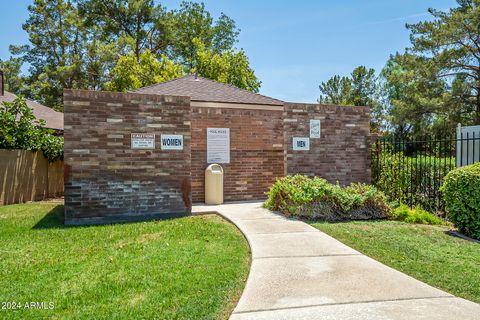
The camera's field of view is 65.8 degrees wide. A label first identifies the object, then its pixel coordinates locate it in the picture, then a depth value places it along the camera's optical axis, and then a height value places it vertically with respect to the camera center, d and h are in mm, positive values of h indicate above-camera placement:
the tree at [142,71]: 23281 +4782
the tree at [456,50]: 22188 +6133
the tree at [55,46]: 29875 +8374
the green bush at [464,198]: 6598 -944
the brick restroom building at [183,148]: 7637 -46
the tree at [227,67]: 25500 +5558
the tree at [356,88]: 35031 +5635
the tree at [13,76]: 33444 +6535
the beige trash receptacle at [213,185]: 9672 -1015
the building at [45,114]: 17516 +1666
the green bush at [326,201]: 7723 -1181
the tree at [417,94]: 23734 +3471
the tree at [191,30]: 32616 +10308
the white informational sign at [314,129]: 10203 +480
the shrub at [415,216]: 7934 -1508
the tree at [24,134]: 11047 +363
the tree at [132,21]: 30312 +10481
